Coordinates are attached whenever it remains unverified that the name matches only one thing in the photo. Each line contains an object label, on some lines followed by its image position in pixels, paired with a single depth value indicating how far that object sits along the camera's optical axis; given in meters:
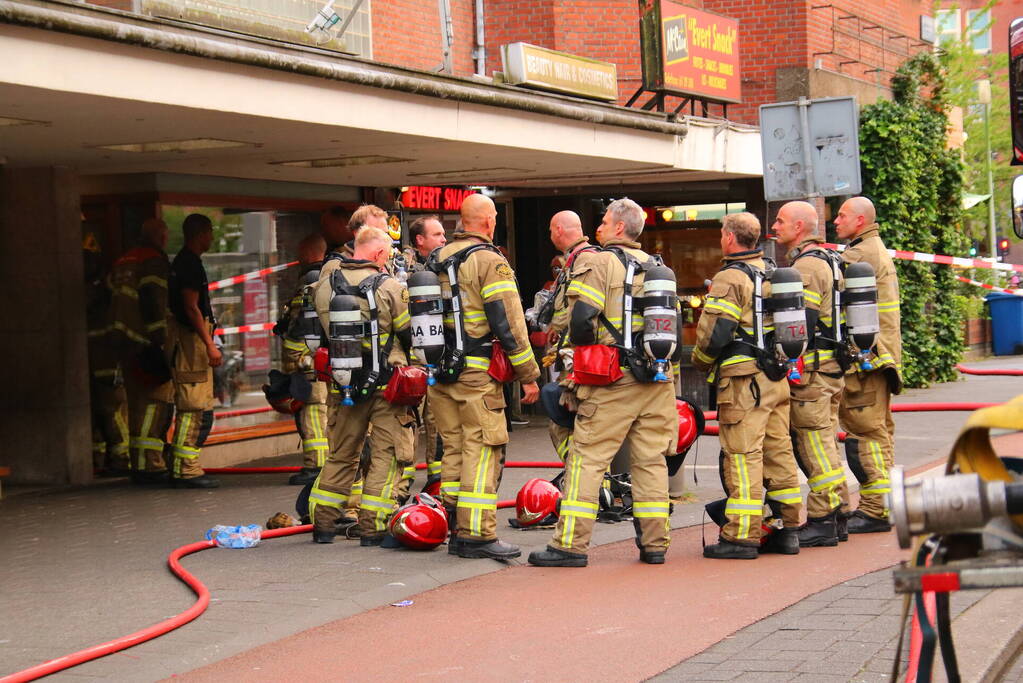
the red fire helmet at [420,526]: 8.36
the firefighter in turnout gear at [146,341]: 11.84
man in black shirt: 11.59
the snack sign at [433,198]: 15.62
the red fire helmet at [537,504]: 9.25
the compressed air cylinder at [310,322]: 9.67
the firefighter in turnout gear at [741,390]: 8.11
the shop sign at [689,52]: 15.88
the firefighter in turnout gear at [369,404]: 8.48
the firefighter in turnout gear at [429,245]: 9.94
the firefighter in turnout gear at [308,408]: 11.32
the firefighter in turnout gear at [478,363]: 8.10
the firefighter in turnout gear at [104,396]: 12.37
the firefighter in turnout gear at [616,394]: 7.88
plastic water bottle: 8.77
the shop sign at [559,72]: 12.33
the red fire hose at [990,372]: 21.58
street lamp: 35.00
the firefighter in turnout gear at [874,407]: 9.05
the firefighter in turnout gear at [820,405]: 8.57
